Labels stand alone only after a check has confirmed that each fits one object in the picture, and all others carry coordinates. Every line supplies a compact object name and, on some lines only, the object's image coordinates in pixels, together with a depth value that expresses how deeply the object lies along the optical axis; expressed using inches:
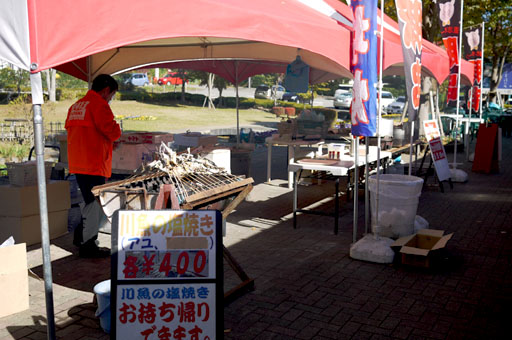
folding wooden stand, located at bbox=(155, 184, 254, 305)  194.2
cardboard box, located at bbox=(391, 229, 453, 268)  236.7
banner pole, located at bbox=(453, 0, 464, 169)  455.1
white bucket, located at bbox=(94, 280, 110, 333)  169.2
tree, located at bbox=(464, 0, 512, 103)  818.2
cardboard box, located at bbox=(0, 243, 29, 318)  182.4
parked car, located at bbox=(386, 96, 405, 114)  1478.1
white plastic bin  261.9
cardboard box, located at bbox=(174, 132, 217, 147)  377.1
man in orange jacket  226.8
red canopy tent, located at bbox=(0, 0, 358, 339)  134.2
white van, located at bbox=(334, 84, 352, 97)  1565.0
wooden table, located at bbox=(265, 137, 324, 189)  411.5
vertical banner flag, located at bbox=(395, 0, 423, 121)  255.1
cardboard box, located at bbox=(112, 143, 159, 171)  323.3
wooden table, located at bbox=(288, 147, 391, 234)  292.4
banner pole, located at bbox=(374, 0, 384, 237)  247.1
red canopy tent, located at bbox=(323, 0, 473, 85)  280.5
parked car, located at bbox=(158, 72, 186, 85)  2187.5
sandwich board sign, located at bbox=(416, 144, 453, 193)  411.6
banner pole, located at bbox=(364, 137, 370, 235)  263.8
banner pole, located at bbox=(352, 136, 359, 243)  266.8
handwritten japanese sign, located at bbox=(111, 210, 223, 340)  136.0
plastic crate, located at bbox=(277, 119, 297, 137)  461.7
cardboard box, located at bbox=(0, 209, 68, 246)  252.2
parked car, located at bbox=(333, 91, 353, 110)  1509.6
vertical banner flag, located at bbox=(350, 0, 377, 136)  238.2
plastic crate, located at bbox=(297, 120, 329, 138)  499.2
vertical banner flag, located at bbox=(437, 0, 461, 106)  459.2
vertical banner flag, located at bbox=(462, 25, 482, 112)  594.5
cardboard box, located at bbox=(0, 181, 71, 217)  249.1
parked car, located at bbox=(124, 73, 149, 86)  1975.5
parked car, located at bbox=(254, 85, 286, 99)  1808.6
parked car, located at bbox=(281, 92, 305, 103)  1594.7
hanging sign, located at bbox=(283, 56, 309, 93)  370.3
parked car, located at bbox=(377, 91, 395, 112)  1482.9
